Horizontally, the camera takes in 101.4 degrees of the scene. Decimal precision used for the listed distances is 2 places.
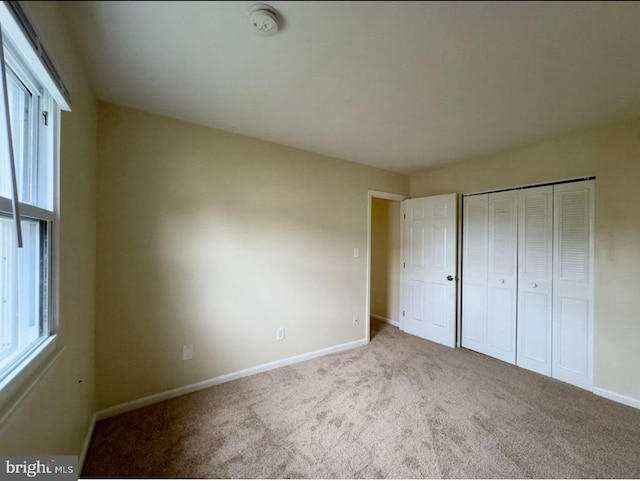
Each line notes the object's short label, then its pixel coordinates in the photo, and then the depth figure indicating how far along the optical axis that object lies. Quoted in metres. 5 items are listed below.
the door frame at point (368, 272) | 3.44
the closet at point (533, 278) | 2.43
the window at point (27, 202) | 0.92
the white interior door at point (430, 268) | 3.36
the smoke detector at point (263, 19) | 1.15
